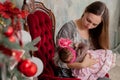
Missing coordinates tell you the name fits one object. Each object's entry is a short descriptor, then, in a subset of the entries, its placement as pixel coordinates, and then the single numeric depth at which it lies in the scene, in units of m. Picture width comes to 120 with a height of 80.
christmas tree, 0.95
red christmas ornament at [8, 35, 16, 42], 0.96
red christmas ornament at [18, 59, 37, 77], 1.01
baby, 1.66
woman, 1.83
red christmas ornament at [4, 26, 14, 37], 0.95
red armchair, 1.78
